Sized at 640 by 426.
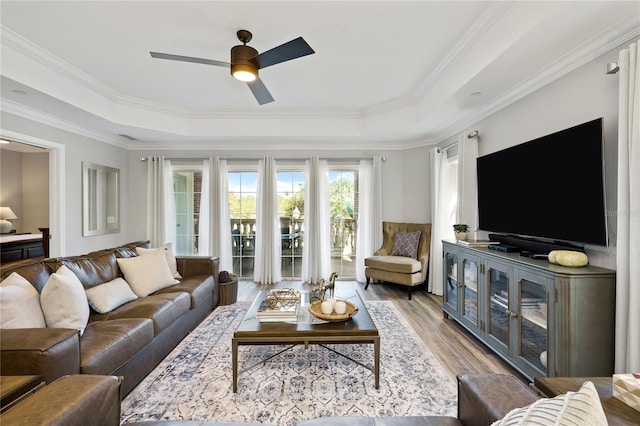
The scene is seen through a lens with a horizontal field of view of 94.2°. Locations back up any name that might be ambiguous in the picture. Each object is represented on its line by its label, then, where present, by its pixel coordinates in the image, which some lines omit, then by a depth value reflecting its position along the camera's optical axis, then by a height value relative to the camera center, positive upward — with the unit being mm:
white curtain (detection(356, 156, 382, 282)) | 5180 +37
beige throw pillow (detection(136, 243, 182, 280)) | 3546 -582
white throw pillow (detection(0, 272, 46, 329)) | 1755 -571
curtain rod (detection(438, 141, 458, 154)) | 4176 +961
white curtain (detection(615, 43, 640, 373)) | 1759 -42
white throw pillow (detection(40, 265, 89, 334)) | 1977 -621
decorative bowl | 2260 -792
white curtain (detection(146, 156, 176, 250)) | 5117 +211
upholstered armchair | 4387 -719
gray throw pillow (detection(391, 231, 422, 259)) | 4774 -525
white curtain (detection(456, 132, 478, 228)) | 3643 +405
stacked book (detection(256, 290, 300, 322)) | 2340 -804
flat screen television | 2045 +203
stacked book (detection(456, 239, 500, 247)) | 3109 -334
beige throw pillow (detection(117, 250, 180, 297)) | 3020 -640
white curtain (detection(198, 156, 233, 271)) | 5152 -13
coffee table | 2110 -881
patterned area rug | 1909 -1273
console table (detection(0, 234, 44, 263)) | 4797 -587
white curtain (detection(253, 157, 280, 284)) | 5191 -172
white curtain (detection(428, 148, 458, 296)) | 4535 +17
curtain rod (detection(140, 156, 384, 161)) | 5193 +937
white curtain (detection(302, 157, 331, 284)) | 5188 -156
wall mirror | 4324 +201
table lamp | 5590 -107
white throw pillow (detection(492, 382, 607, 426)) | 646 -451
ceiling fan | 2146 +1189
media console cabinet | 1909 -743
